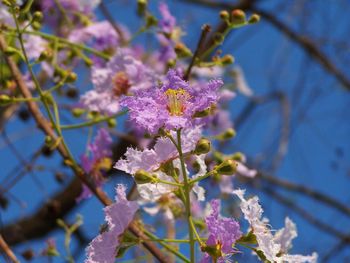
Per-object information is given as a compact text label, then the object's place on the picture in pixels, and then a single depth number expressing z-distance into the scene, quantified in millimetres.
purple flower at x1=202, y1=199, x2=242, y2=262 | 573
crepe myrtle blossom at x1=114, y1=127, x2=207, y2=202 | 599
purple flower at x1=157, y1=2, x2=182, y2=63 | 854
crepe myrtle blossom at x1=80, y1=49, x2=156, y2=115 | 777
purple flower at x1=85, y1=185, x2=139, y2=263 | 594
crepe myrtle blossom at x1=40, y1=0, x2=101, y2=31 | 946
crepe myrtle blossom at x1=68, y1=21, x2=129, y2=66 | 908
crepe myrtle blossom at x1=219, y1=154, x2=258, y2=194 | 824
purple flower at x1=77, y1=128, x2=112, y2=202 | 766
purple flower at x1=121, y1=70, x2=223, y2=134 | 570
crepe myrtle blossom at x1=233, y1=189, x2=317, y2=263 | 588
